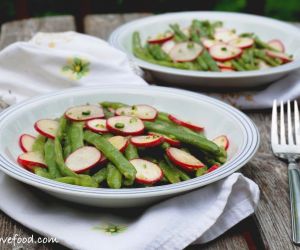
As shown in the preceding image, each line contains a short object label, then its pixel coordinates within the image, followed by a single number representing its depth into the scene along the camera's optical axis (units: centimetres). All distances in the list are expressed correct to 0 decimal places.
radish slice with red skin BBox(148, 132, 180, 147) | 74
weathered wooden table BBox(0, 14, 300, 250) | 66
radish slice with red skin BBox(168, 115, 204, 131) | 79
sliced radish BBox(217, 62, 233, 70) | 97
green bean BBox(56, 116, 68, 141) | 75
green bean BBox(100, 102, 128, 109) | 83
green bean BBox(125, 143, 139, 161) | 72
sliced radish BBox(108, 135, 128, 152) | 72
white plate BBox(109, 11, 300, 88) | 91
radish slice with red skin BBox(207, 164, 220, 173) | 71
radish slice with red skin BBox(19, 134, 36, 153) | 76
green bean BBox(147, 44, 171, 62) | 100
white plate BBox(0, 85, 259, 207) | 65
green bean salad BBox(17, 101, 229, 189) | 69
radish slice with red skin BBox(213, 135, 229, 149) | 77
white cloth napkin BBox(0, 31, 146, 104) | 92
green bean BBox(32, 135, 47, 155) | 75
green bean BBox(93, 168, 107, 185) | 69
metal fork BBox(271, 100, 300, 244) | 68
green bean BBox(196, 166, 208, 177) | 71
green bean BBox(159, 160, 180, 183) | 70
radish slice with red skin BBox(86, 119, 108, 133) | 75
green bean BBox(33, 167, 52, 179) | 70
